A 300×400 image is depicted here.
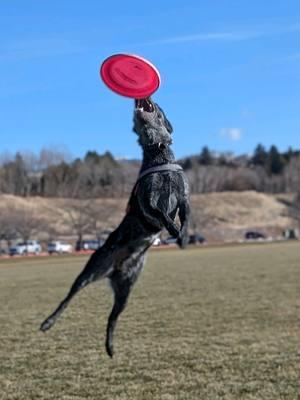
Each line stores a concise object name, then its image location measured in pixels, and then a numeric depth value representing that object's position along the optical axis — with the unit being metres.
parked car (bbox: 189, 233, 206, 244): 102.81
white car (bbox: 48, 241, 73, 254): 88.82
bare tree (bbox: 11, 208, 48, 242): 86.75
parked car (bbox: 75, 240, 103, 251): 78.75
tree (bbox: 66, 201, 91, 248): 68.80
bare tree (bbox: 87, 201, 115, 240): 50.68
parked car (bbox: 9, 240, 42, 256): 89.81
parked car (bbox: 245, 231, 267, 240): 118.16
